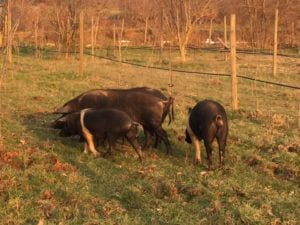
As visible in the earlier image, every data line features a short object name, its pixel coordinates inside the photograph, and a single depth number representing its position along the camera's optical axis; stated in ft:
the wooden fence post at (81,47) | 56.08
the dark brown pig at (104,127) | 25.70
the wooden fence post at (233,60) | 38.86
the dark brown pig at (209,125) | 24.18
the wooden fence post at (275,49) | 61.79
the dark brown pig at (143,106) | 28.19
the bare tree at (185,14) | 91.61
